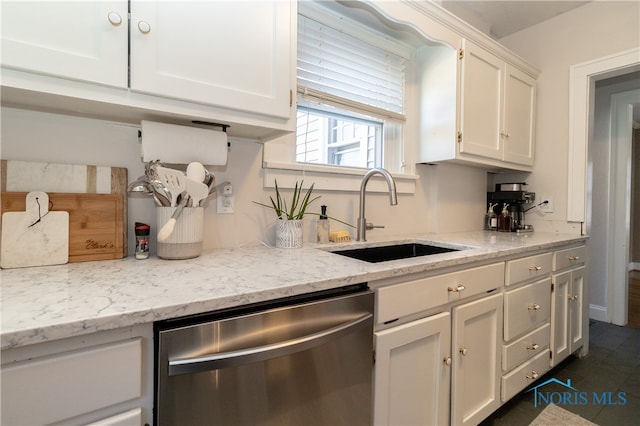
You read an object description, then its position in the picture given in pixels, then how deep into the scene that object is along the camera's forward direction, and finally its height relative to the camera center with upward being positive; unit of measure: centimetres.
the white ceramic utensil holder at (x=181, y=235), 105 -9
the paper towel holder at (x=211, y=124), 113 +33
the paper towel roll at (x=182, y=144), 104 +23
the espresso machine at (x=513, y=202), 232 +7
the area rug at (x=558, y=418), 151 -106
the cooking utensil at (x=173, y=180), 100 +9
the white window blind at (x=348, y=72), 159 +81
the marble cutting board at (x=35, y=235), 89 -9
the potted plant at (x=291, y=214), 138 -2
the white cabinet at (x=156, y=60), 76 +43
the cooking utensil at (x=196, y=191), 104 +6
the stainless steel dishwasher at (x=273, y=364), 67 -40
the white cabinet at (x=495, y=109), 185 +69
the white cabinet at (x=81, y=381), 53 -33
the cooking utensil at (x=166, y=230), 90 -7
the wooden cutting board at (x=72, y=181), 93 +9
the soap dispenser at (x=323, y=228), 152 -9
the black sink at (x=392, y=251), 156 -23
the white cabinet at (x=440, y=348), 104 -55
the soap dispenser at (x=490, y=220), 240 -7
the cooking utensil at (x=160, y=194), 102 +5
